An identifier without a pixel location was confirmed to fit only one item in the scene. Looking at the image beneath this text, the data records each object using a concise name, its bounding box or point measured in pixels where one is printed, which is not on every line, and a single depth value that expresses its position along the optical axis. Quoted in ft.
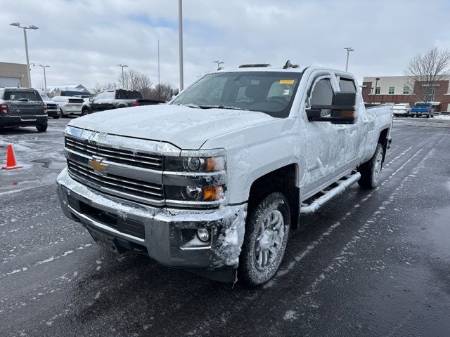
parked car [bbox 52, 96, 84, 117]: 77.20
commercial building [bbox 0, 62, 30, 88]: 186.39
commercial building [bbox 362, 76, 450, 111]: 199.21
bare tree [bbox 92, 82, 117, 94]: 242.62
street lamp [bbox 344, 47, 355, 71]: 125.70
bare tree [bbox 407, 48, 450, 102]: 155.02
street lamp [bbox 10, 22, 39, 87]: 102.89
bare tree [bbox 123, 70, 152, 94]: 199.00
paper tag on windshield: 12.47
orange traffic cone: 25.88
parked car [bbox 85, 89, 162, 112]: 59.68
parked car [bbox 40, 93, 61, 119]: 71.77
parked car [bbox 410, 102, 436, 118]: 140.05
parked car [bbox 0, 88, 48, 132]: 42.27
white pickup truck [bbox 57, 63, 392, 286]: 8.11
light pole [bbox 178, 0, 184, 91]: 53.57
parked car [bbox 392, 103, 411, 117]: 143.43
